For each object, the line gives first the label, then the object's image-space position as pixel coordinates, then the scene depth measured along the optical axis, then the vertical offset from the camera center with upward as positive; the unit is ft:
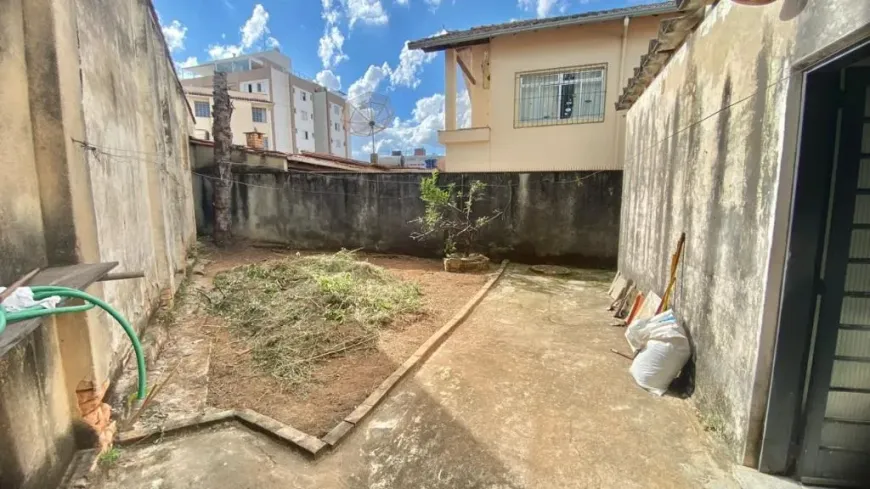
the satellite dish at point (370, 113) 55.01 +12.87
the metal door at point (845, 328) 6.15 -2.13
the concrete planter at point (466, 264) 24.50 -3.91
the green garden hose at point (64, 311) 4.69 -1.40
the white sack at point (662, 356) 10.25 -4.16
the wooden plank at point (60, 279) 4.31 -1.26
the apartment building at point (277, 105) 93.81 +26.71
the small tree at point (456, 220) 26.35 -1.26
